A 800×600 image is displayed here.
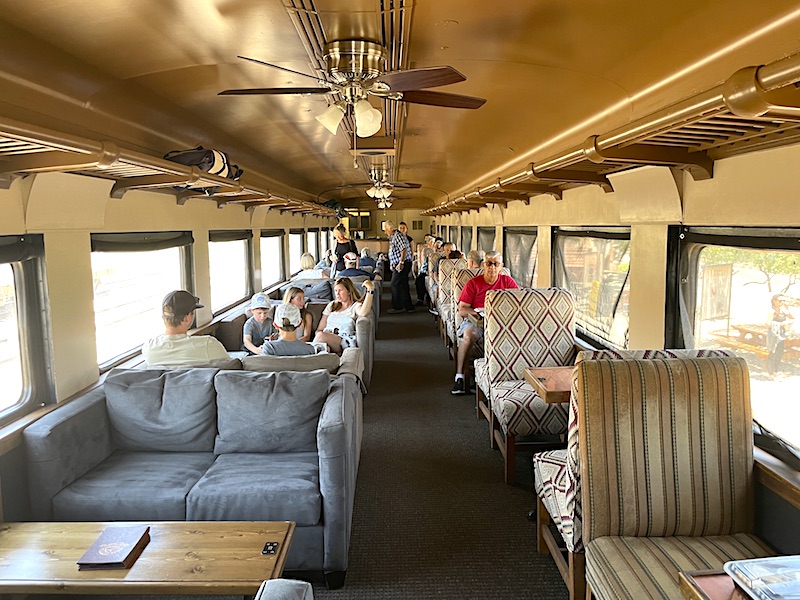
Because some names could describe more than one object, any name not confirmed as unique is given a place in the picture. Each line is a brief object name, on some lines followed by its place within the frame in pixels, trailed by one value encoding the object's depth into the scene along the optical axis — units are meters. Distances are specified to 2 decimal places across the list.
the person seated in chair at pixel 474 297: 5.89
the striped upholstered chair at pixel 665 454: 2.34
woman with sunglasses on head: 6.00
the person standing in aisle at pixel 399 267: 11.14
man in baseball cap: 3.72
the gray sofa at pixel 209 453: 2.88
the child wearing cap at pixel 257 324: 5.38
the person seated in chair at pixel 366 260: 12.25
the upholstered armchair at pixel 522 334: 4.32
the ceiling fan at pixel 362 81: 2.66
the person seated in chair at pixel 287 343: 4.16
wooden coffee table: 2.11
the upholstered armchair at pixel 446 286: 8.02
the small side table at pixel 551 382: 3.05
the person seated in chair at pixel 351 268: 9.42
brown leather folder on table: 2.19
